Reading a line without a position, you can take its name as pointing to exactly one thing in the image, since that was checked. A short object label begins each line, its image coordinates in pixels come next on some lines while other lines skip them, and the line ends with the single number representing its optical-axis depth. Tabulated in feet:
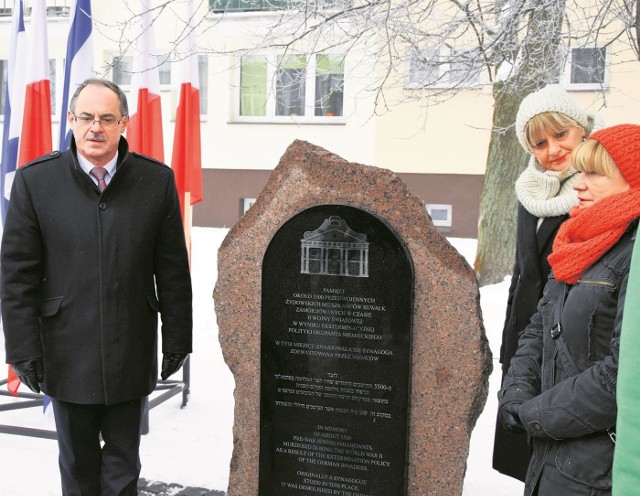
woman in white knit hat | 8.61
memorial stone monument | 8.84
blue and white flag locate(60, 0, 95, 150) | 13.70
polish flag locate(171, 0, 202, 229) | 15.65
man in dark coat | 8.63
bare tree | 18.75
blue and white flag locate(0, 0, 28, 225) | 14.06
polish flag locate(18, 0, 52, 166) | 13.83
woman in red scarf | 5.91
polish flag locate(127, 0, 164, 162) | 14.28
